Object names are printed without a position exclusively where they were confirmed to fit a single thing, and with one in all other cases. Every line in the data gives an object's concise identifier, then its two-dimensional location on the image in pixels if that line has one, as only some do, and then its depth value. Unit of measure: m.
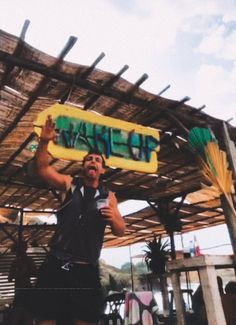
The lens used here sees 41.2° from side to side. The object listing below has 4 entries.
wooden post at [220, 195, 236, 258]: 4.55
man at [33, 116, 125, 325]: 2.37
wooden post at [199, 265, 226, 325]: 3.17
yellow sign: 3.39
